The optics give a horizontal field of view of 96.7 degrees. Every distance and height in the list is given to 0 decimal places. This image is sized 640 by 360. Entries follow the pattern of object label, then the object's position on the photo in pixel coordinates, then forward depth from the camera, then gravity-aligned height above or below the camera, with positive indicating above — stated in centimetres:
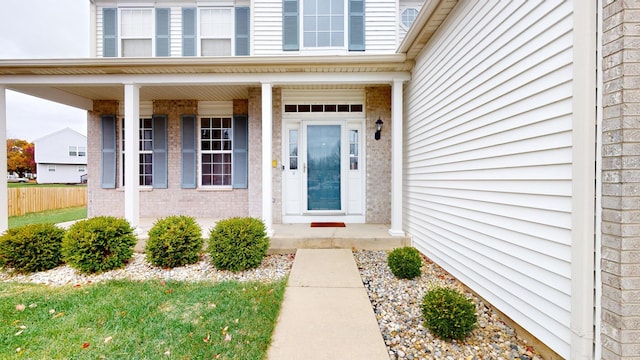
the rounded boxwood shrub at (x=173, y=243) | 395 -92
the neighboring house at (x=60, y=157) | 3152 +241
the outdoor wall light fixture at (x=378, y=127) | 580 +104
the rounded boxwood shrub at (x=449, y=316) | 223 -110
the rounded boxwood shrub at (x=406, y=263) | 350 -107
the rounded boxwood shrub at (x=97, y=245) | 379 -91
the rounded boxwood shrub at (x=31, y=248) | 389 -97
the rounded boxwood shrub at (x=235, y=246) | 385 -93
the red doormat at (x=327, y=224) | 574 -95
